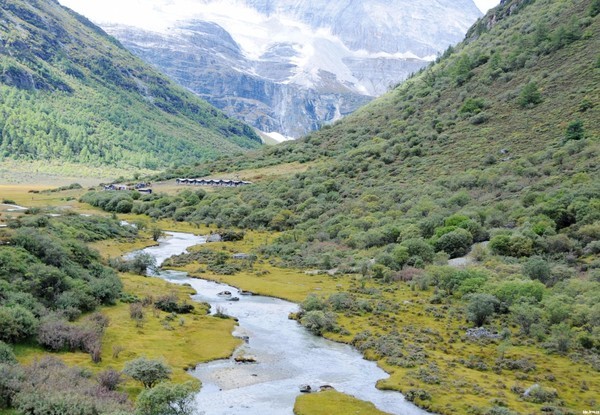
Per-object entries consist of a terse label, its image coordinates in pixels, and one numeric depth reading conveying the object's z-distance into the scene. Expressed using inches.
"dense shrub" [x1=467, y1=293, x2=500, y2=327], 2525.8
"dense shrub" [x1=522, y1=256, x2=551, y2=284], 2896.2
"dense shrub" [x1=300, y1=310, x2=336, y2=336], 2479.1
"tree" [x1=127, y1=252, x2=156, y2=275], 3454.7
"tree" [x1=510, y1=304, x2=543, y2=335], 2381.9
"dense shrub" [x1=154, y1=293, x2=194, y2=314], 2667.3
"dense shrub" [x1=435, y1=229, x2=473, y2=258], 3622.0
